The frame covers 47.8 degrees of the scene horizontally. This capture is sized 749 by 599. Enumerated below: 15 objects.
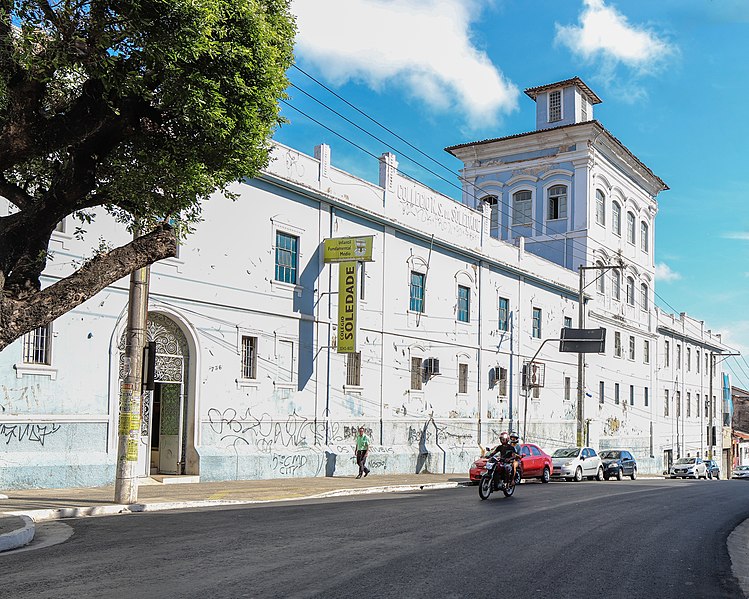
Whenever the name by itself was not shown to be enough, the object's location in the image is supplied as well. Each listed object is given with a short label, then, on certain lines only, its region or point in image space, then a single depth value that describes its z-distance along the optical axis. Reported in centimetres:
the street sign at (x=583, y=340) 3822
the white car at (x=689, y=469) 4856
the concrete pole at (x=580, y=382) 3784
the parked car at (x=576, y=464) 3288
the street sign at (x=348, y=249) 2545
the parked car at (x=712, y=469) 5091
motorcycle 1901
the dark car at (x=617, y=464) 3759
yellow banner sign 2608
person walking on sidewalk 2562
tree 1130
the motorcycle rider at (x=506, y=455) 1972
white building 1878
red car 2842
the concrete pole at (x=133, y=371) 1528
